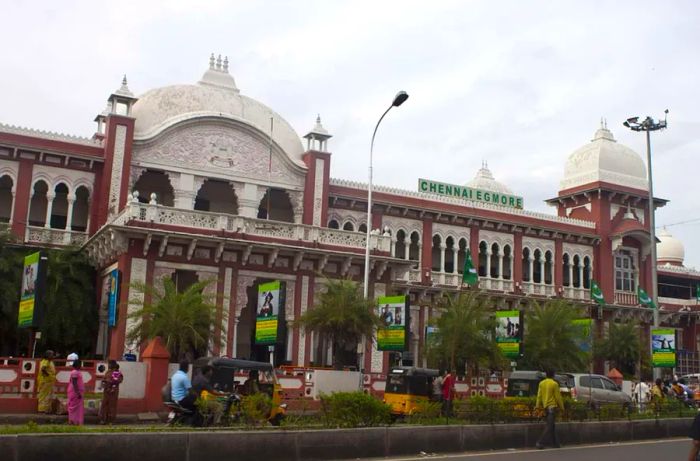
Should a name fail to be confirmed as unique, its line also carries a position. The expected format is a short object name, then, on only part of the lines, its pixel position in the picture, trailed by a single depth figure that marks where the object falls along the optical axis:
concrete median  10.28
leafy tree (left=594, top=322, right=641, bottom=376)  40.31
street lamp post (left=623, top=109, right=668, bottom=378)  29.92
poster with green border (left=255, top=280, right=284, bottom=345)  23.47
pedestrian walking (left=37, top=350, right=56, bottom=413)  18.83
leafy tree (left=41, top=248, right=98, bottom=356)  27.98
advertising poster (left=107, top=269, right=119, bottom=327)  26.92
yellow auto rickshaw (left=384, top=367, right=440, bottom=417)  20.33
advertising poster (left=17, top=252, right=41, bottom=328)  20.06
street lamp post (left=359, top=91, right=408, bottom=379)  25.20
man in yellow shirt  15.91
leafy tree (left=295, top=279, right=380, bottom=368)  25.98
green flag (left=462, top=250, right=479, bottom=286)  35.28
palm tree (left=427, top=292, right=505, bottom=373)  30.06
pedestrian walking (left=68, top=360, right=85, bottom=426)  17.00
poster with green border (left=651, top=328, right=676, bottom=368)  28.88
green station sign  40.47
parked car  25.58
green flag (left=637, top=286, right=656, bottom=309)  43.00
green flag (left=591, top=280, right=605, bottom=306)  40.12
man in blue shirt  13.19
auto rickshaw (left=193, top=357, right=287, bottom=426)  17.70
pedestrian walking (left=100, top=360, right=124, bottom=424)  18.12
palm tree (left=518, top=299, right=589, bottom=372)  34.06
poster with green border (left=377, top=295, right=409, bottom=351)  24.81
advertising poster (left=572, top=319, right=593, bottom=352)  34.25
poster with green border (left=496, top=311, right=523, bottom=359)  28.62
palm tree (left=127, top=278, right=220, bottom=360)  23.69
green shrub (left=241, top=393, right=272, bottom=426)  13.12
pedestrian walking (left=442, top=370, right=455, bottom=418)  21.38
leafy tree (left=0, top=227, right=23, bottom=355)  26.61
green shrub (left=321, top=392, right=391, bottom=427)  13.86
